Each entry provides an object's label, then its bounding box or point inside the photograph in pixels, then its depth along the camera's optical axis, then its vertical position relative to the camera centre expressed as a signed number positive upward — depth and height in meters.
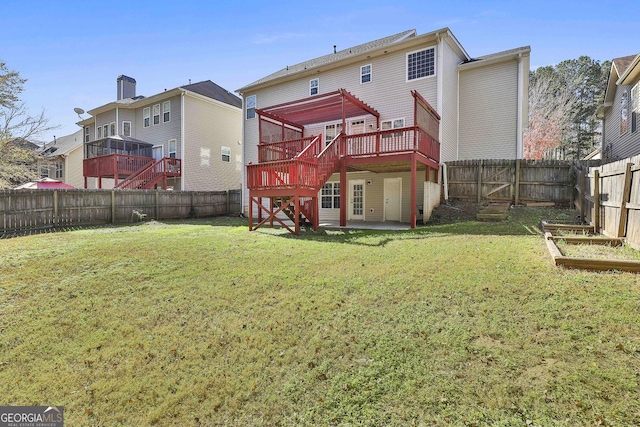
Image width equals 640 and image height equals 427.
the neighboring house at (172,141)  19.20 +4.21
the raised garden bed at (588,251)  4.44 -0.80
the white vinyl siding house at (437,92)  12.95 +4.94
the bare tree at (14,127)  15.48 +4.04
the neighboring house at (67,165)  25.89 +3.41
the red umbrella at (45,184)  15.17 +1.04
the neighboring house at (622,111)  12.30 +4.35
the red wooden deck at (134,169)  18.48 +2.23
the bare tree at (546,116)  27.39 +8.05
